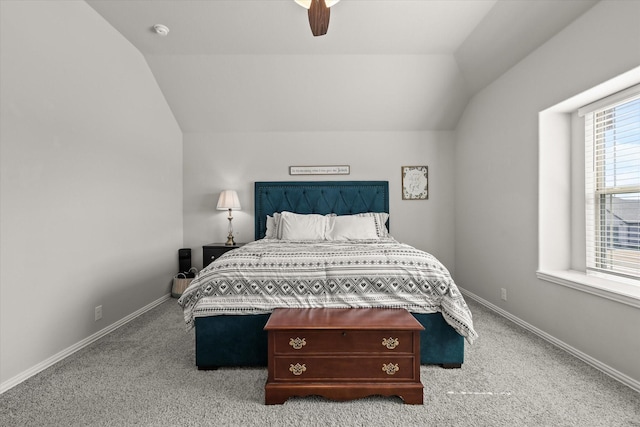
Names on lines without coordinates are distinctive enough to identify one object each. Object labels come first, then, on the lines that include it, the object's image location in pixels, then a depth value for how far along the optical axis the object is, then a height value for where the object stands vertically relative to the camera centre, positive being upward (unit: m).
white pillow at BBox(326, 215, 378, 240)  3.63 -0.20
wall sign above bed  4.40 +0.59
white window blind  2.23 +0.18
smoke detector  2.96 +1.77
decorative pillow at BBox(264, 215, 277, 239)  4.05 -0.22
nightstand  3.97 -0.49
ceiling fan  1.97 +1.28
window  2.22 +0.15
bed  2.14 -0.59
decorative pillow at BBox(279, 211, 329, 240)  3.68 -0.18
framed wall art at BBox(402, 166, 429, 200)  4.44 +0.31
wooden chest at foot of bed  1.77 -0.82
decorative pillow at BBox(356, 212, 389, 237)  3.89 -0.11
